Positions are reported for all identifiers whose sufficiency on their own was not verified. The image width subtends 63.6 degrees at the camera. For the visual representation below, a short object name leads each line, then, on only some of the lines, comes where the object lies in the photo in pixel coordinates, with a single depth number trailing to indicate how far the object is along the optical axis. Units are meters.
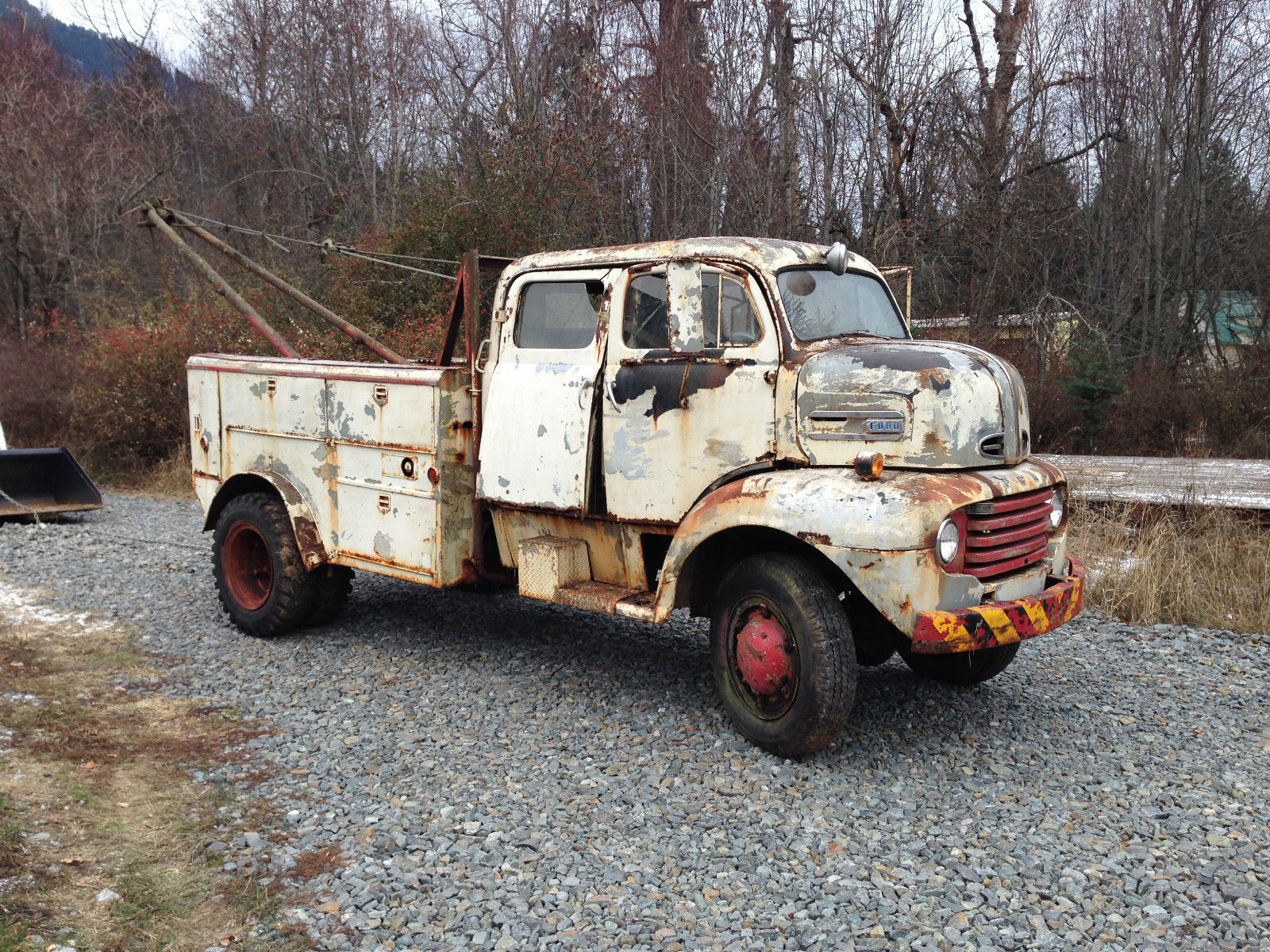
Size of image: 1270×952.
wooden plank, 8.16
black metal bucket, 10.38
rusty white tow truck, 4.19
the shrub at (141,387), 13.54
